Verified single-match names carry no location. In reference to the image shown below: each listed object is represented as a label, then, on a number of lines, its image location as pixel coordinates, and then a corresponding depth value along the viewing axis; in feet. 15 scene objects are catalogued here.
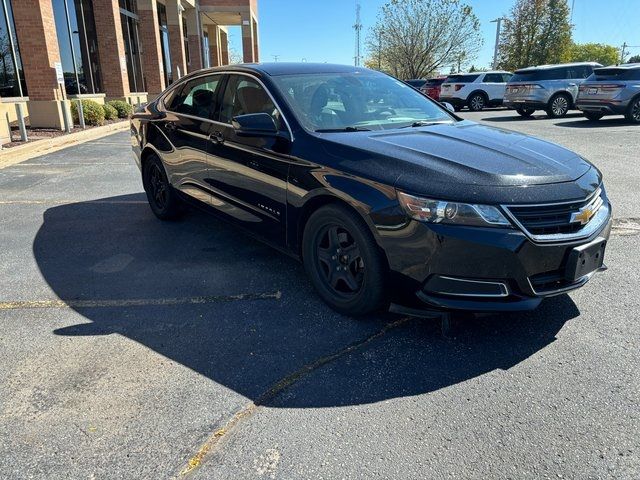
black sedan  8.97
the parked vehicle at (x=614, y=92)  46.57
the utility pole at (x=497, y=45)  148.99
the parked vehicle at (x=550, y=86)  56.13
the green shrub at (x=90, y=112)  47.78
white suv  72.43
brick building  42.09
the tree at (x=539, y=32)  138.21
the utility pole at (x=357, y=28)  273.44
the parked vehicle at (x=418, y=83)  95.82
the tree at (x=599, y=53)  205.63
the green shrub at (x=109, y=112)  52.60
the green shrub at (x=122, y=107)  56.34
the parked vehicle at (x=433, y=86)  82.84
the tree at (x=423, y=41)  146.10
